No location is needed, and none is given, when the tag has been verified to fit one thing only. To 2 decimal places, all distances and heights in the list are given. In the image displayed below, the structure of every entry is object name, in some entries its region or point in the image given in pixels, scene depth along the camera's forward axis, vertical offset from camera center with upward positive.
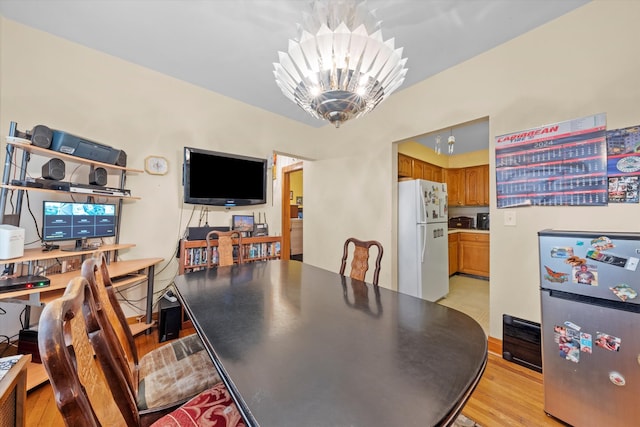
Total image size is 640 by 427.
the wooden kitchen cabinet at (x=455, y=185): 5.01 +0.62
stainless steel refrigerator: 1.24 -0.62
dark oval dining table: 0.61 -0.48
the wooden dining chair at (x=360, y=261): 1.94 -0.37
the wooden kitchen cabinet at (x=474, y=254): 4.45 -0.74
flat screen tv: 2.78 +0.46
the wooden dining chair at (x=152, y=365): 0.96 -0.76
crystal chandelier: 1.22 +0.82
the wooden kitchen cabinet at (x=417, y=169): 3.67 +0.78
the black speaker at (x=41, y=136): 1.74 +0.58
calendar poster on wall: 1.71 +0.39
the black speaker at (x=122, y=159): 2.28 +0.54
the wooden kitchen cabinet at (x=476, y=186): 4.64 +0.57
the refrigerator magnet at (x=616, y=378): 1.25 -0.86
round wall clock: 2.60 +0.56
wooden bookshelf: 2.60 -0.42
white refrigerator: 3.04 -0.32
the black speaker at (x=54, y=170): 1.84 +0.36
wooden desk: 1.59 -0.53
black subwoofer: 2.24 -0.97
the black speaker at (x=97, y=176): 2.11 +0.35
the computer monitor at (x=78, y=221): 1.85 -0.04
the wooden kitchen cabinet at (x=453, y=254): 4.63 -0.75
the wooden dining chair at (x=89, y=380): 0.45 -0.39
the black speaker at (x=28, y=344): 1.79 -0.94
